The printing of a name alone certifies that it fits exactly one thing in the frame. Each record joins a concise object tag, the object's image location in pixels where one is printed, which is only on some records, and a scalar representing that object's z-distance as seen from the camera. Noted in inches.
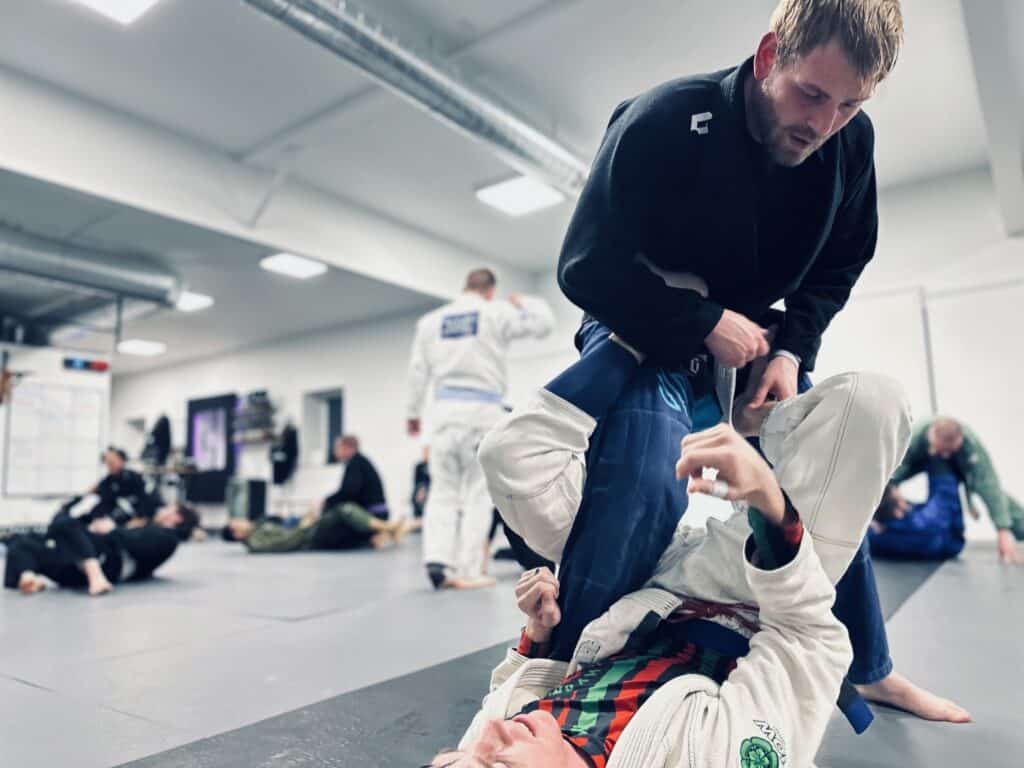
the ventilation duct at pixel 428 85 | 139.8
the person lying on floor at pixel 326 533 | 236.4
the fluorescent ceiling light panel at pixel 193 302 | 319.6
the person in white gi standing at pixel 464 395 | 141.4
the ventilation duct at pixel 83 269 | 221.3
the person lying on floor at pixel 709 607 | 32.5
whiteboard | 313.7
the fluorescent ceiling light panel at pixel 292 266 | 261.9
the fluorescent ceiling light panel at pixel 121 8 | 146.4
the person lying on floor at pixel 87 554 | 146.5
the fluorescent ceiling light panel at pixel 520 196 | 241.4
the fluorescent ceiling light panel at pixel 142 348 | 410.6
